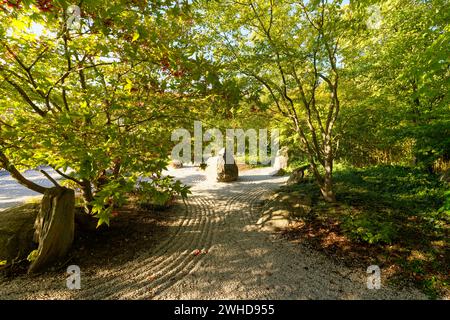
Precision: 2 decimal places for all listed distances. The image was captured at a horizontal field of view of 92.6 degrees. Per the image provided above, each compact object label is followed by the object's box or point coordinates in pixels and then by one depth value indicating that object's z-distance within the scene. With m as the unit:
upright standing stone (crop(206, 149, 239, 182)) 12.09
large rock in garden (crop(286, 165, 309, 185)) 9.95
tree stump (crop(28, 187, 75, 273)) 4.02
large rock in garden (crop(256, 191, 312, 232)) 5.77
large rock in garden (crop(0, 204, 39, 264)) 4.15
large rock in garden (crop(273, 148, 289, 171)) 15.30
